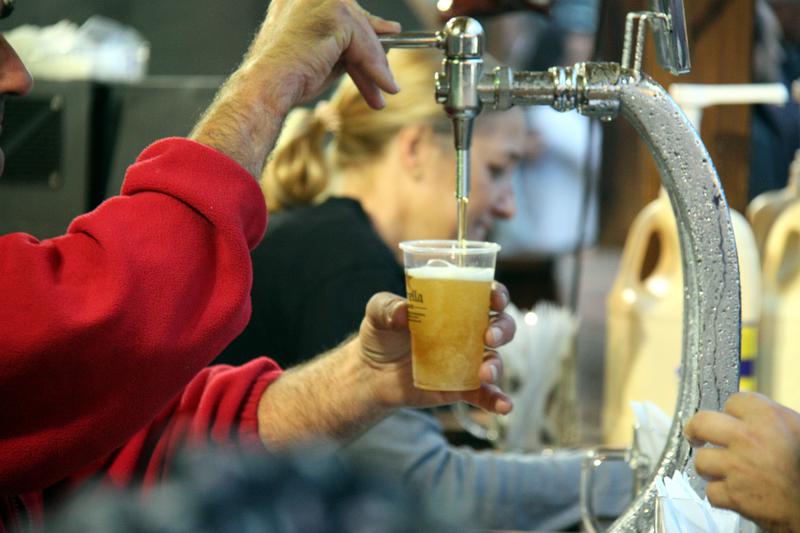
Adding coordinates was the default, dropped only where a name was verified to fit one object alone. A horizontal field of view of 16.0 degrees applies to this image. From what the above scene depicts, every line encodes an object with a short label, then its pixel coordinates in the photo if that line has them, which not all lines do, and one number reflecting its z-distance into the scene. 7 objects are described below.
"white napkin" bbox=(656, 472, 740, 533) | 2.09
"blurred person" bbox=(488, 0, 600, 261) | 5.04
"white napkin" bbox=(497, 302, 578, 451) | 3.09
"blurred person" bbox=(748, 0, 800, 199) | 3.84
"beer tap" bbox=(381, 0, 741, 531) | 2.23
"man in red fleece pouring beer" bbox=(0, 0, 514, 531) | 2.12
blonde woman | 2.82
